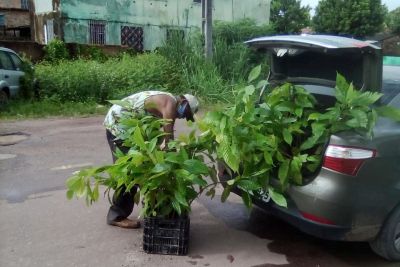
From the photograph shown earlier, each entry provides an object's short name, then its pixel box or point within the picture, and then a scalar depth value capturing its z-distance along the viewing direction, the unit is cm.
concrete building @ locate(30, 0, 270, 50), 2153
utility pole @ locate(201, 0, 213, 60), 1298
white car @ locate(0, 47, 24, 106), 1020
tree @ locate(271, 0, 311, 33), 3347
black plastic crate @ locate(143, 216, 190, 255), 356
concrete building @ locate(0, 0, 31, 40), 2773
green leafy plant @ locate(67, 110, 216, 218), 337
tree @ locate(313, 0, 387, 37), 2989
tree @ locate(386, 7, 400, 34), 3767
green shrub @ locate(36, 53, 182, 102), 1110
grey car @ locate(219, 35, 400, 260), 320
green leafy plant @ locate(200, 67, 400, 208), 332
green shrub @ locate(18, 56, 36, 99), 1095
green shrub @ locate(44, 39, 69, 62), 1678
